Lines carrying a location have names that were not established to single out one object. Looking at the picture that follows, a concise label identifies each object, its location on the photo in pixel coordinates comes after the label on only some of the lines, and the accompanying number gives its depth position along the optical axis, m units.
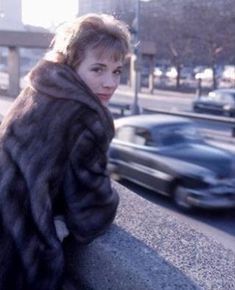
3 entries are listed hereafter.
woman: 1.81
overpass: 27.27
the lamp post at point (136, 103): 22.05
